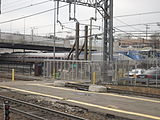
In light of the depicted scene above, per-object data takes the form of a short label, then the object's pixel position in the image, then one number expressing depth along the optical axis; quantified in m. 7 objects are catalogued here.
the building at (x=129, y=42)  105.03
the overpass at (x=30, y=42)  60.94
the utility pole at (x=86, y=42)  34.38
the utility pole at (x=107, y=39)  26.88
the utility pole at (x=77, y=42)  34.78
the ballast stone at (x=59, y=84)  25.27
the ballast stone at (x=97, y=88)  20.84
